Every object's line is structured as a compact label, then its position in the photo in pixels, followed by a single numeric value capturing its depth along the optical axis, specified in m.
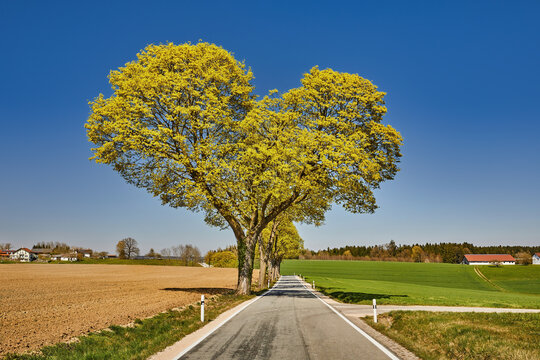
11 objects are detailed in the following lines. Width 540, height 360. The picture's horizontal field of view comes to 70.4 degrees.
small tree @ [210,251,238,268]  144.38
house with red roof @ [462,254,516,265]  158.50
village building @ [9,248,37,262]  178.12
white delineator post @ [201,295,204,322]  13.48
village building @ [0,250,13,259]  176.25
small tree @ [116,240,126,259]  182.18
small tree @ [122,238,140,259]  186.50
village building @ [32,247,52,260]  171.90
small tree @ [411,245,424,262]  187.31
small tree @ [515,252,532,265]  145.31
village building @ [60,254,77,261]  171.04
